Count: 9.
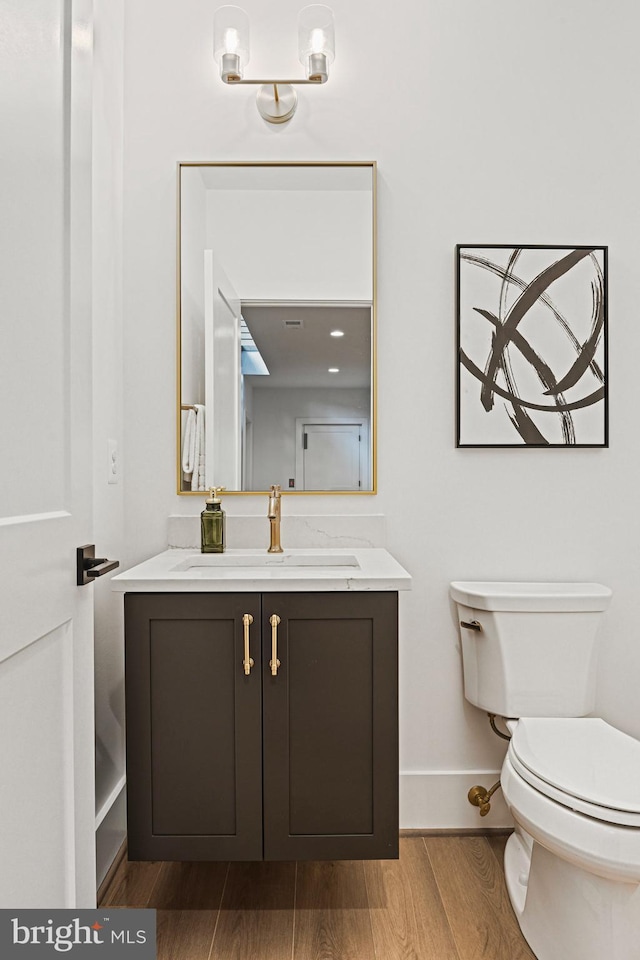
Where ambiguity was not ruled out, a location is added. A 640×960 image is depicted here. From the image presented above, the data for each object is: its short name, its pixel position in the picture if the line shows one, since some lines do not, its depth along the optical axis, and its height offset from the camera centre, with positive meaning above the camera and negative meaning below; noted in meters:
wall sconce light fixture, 1.87 +1.22
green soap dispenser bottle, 1.95 -0.16
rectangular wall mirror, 2.04 +0.45
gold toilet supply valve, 1.96 -0.97
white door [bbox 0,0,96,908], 0.90 +0.02
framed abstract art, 2.03 +0.41
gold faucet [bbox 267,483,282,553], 1.95 -0.14
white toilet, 1.31 -0.64
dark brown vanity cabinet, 1.50 -0.58
